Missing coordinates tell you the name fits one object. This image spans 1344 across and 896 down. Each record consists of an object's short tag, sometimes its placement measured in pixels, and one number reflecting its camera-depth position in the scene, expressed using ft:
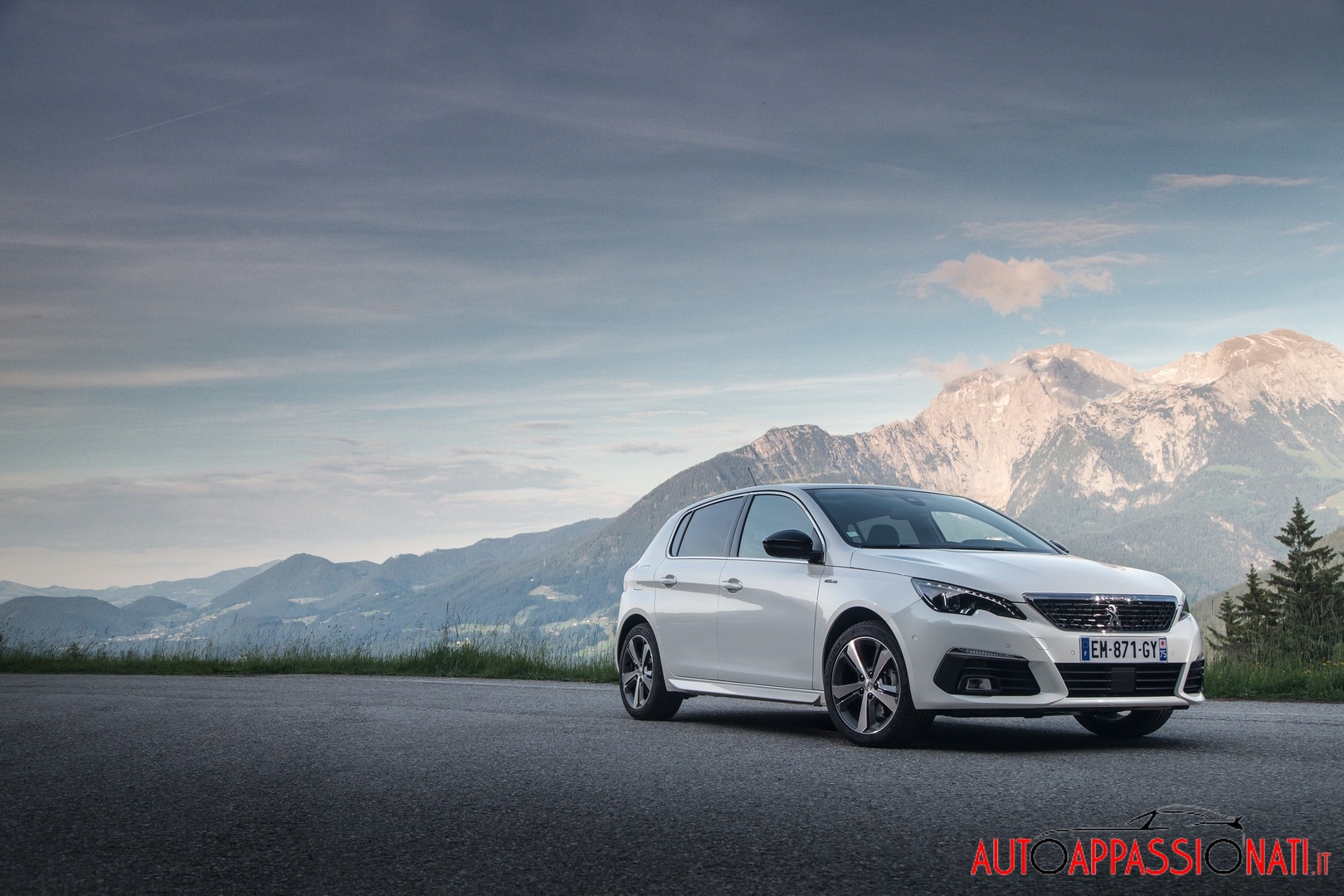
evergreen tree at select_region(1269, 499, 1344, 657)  206.59
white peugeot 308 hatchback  23.58
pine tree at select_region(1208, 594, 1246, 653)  216.35
